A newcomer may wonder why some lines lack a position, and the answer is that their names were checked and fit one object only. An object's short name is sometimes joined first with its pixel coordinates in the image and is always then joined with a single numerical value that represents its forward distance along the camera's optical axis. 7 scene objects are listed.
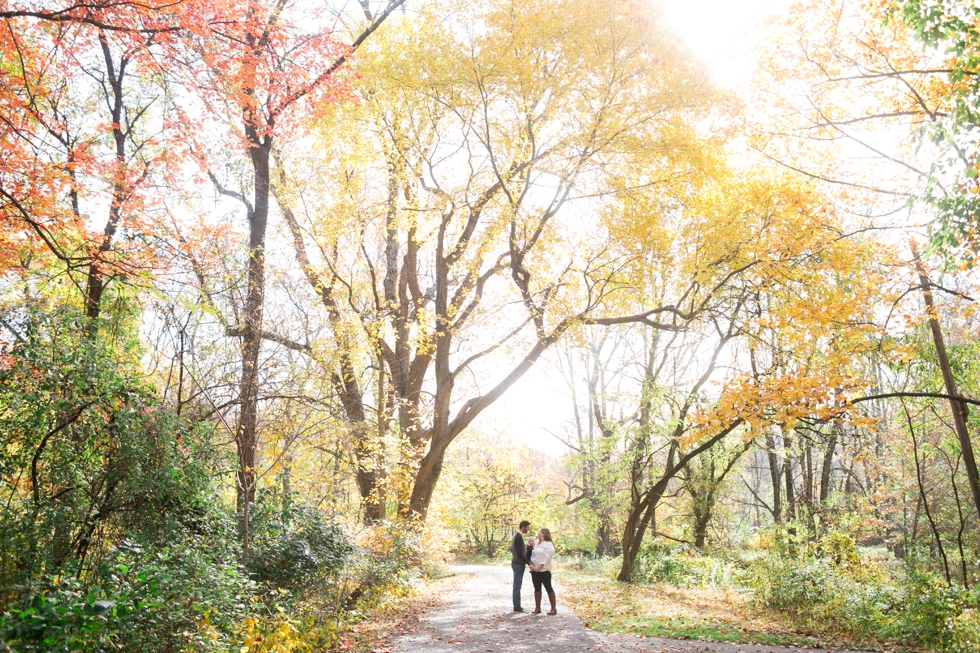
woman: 10.00
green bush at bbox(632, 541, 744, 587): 15.01
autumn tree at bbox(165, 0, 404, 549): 6.98
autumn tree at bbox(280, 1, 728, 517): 10.02
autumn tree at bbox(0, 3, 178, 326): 6.72
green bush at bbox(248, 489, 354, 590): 7.52
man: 10.22
